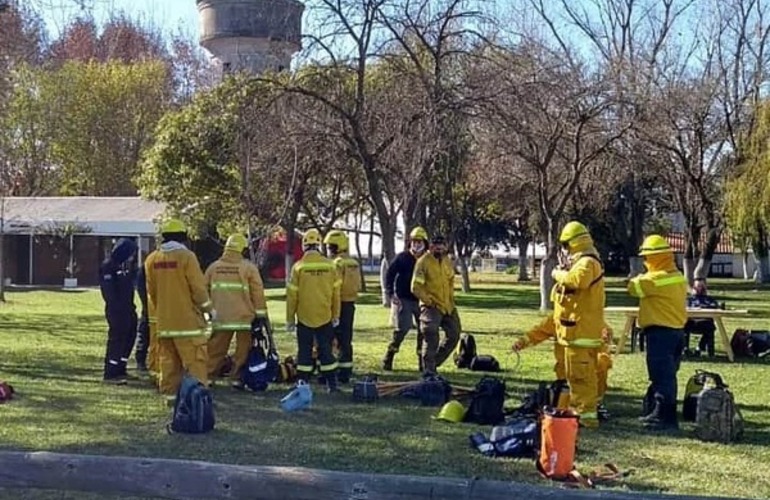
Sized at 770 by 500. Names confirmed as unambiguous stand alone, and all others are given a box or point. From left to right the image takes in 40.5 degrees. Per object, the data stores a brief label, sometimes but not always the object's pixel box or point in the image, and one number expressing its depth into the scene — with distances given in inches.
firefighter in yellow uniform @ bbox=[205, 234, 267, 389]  476.4
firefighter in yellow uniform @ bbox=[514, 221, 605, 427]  387.9
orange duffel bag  304.0
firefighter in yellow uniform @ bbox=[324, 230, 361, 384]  517.3
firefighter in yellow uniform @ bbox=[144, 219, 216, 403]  431.5
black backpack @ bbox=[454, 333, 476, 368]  583.8
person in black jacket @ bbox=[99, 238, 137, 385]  520.1
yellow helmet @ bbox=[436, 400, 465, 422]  401.7
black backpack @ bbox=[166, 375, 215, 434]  368.8
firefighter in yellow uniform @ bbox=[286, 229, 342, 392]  473.7
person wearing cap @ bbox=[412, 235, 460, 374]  512.1
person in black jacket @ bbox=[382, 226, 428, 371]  546.3
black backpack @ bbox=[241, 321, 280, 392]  478.6
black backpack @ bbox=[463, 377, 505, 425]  394.9
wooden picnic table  631.8
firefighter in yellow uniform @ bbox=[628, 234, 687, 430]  395.2
